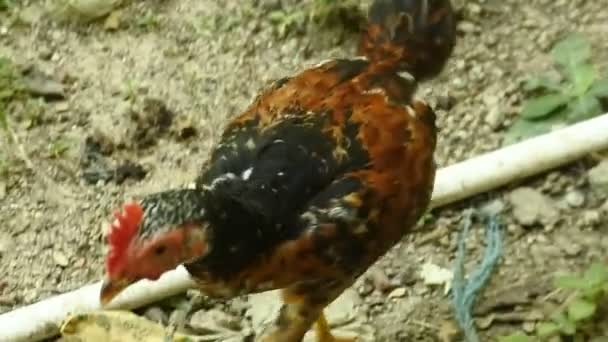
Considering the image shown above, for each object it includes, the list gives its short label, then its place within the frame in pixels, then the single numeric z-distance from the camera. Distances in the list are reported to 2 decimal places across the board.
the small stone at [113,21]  3.18
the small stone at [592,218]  2.68
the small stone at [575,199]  2.72
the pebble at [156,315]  2.56
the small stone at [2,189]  2.83
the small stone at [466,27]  3.10
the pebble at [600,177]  2.71
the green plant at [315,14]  3.05
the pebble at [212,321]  2.56
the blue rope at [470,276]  2.52
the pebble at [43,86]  3.03
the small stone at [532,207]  2.70
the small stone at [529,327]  2.51
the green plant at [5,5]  3.22
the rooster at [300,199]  1.90
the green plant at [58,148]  2.91
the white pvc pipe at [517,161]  2.66
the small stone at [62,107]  3.01
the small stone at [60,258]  2.70
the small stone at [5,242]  2.73
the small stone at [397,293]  2.61
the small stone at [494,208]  2.70
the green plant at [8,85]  3.00
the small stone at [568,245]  2.63
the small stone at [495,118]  2.90
